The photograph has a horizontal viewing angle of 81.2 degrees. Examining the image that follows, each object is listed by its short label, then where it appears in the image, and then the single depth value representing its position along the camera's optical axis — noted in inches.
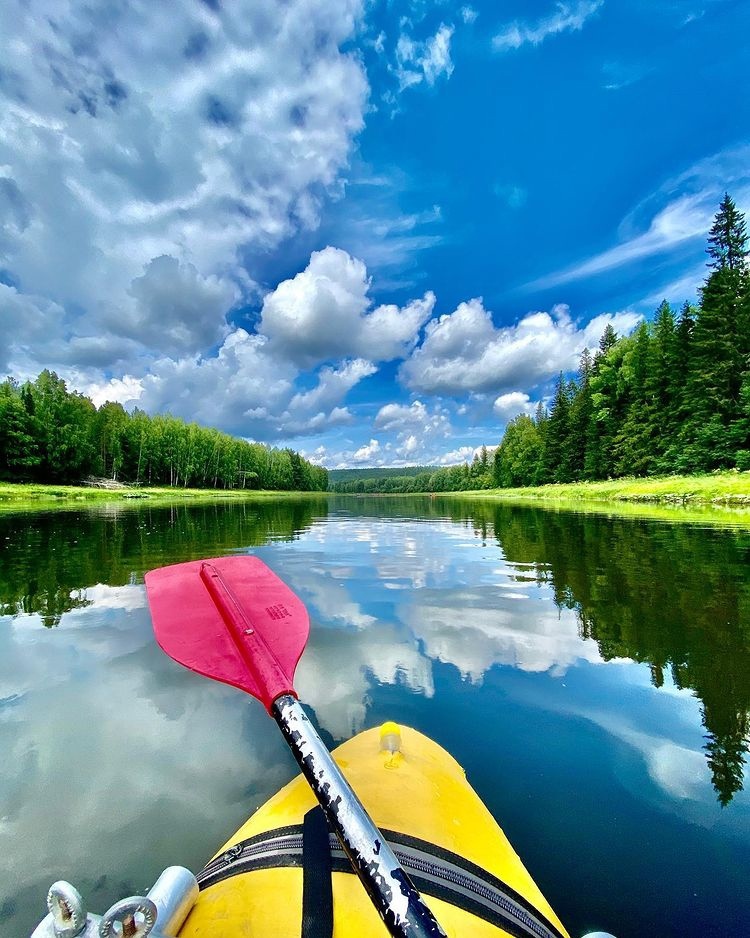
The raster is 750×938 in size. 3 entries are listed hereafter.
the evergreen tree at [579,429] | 2495.1
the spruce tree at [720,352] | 1469.0
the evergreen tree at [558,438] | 2669.8
